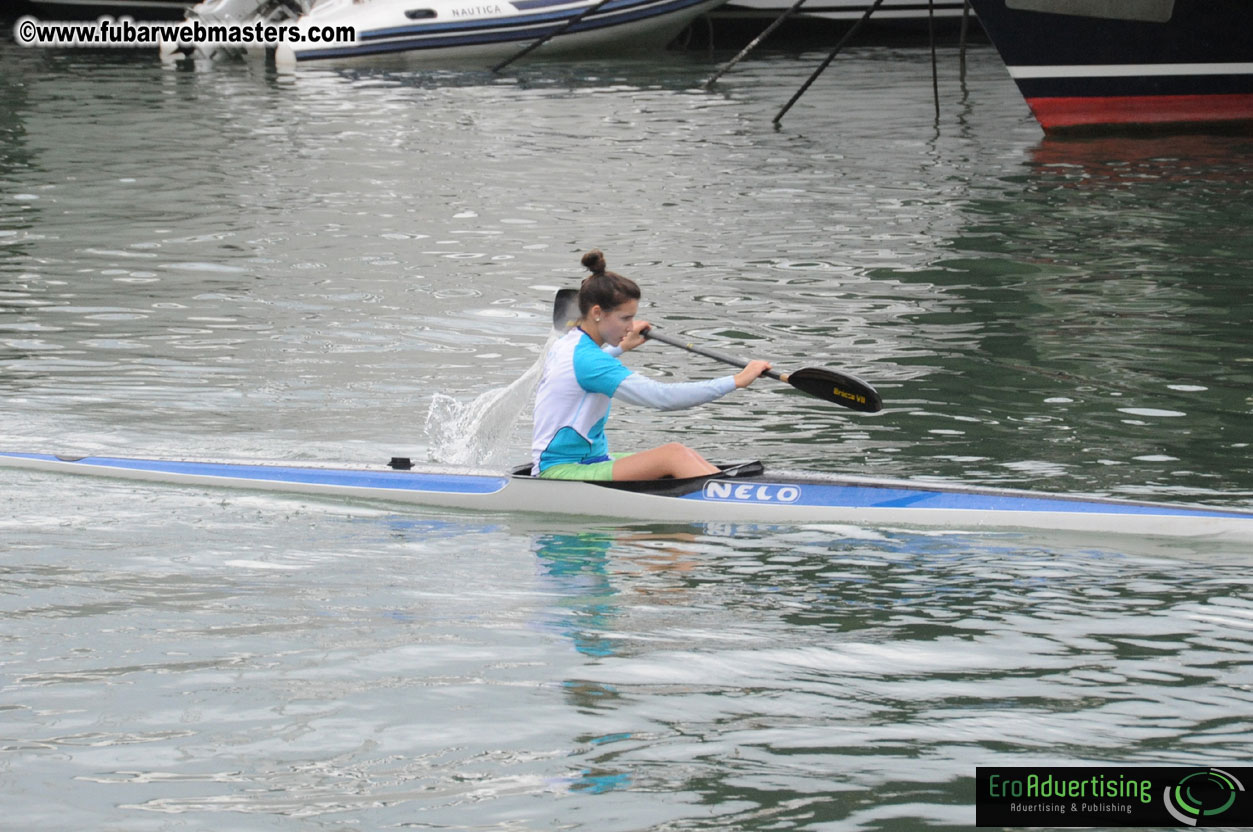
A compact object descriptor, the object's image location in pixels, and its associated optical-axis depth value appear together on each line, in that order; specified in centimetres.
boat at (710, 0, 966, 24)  5897
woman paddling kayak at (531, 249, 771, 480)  1452
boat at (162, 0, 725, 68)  5553
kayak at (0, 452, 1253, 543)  1405
